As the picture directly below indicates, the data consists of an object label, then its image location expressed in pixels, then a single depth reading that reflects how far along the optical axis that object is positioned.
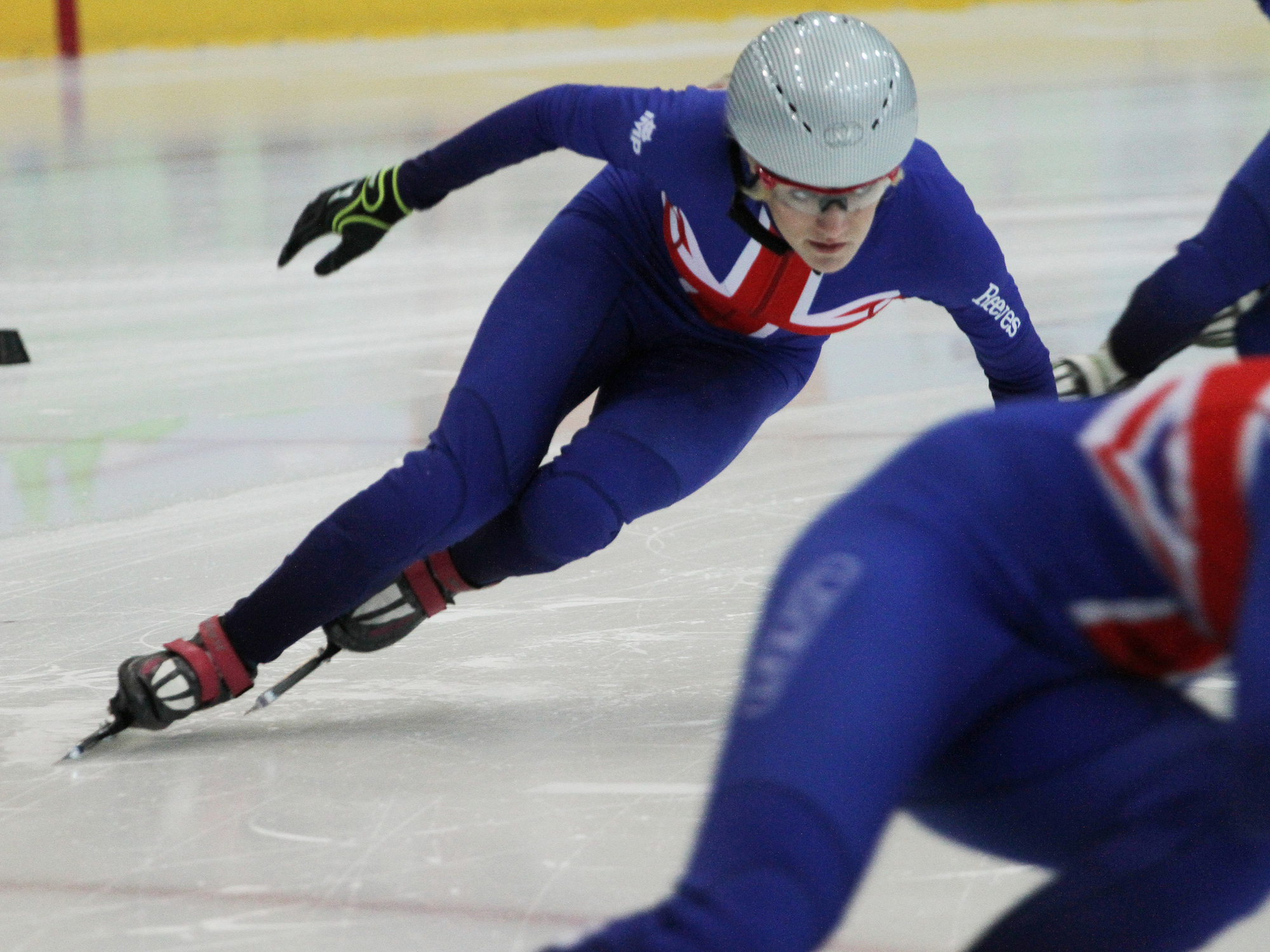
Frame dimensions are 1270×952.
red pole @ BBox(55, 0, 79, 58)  29.42
